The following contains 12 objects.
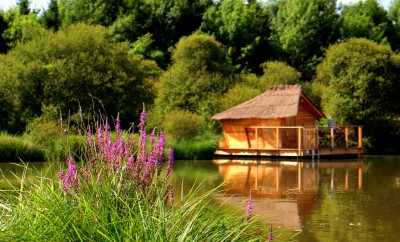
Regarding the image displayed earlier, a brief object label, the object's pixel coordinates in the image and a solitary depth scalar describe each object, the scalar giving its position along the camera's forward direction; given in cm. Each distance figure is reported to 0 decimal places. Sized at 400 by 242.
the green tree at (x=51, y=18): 3831
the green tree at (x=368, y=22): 4206
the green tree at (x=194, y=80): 3023
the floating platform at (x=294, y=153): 2511
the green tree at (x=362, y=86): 3016
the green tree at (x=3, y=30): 3459
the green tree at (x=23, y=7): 4052
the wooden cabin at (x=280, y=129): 2586
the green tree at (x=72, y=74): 2572
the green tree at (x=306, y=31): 4061
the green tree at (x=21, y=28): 2888
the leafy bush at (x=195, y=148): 2517
